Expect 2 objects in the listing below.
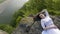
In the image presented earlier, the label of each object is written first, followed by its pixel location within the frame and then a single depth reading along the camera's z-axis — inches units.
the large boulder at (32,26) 55.7
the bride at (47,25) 48.7
